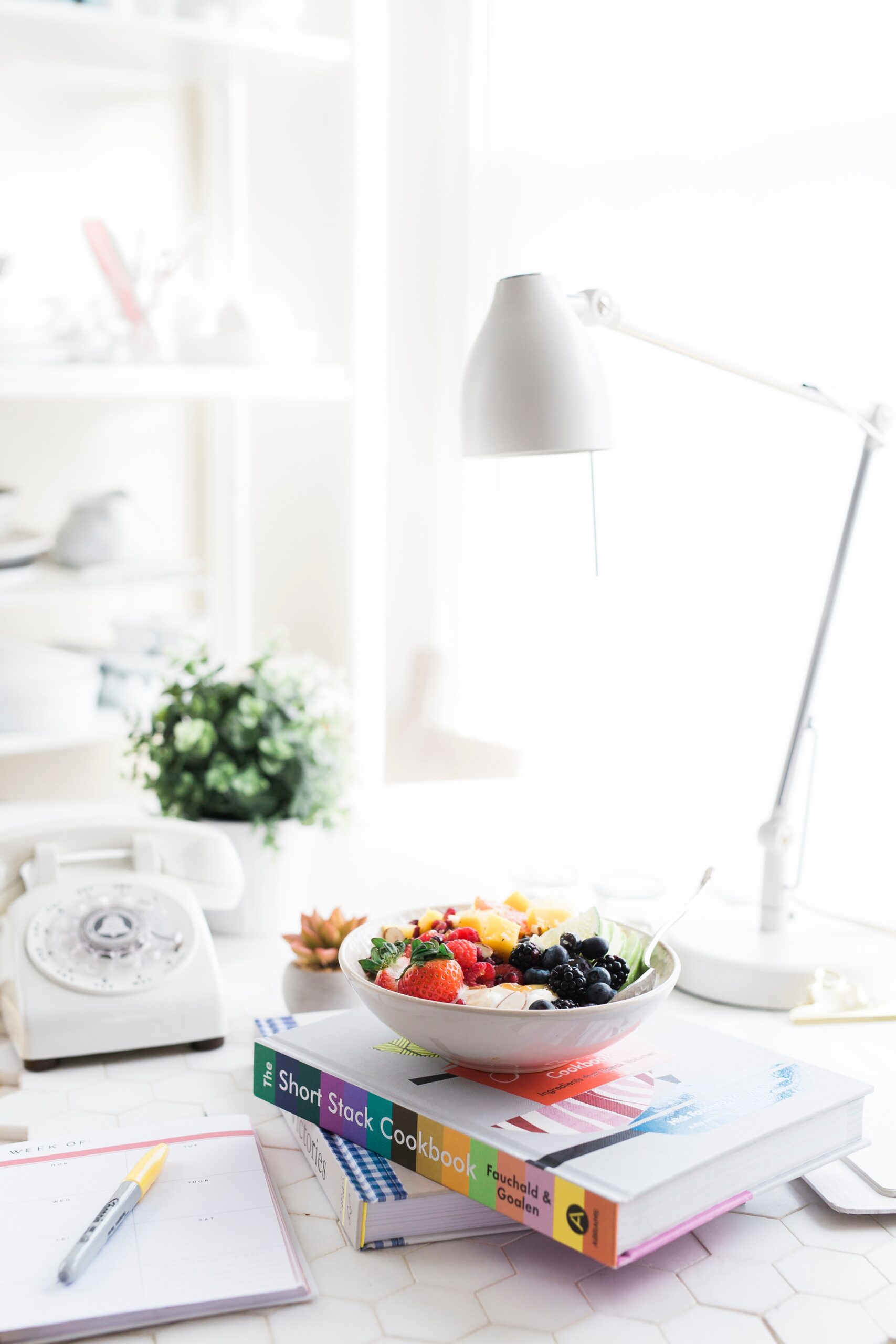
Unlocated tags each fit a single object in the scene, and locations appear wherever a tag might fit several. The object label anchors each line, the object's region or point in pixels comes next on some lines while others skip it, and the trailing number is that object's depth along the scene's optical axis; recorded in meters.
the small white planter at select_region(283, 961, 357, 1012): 1.05
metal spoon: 0.82
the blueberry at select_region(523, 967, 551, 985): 0.80
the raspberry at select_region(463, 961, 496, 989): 0.82
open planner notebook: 0.67
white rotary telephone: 0.99
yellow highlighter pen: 0.68
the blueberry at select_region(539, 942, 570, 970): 0.82
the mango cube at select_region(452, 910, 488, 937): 0.90
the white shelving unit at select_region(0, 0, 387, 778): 1.88
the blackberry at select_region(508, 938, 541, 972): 0.84
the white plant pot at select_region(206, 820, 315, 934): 1.31
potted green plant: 1.30
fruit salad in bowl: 0.75
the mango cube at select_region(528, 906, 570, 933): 0.92
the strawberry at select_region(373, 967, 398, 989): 0.80
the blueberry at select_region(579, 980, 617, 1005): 0.78
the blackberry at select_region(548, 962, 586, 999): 0.78
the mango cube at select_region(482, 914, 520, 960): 0.87
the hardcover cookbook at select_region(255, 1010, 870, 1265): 0.68
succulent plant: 1.06
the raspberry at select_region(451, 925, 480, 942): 0.87
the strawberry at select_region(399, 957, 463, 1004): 0.77
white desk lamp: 0.95
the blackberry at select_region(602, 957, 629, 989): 0.83
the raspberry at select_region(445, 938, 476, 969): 0.82
